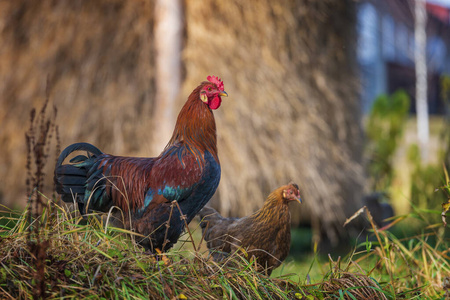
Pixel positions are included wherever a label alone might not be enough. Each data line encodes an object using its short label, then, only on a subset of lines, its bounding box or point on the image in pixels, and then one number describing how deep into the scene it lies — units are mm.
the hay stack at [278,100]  10930
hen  5672
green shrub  19766
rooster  4988
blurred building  32031
